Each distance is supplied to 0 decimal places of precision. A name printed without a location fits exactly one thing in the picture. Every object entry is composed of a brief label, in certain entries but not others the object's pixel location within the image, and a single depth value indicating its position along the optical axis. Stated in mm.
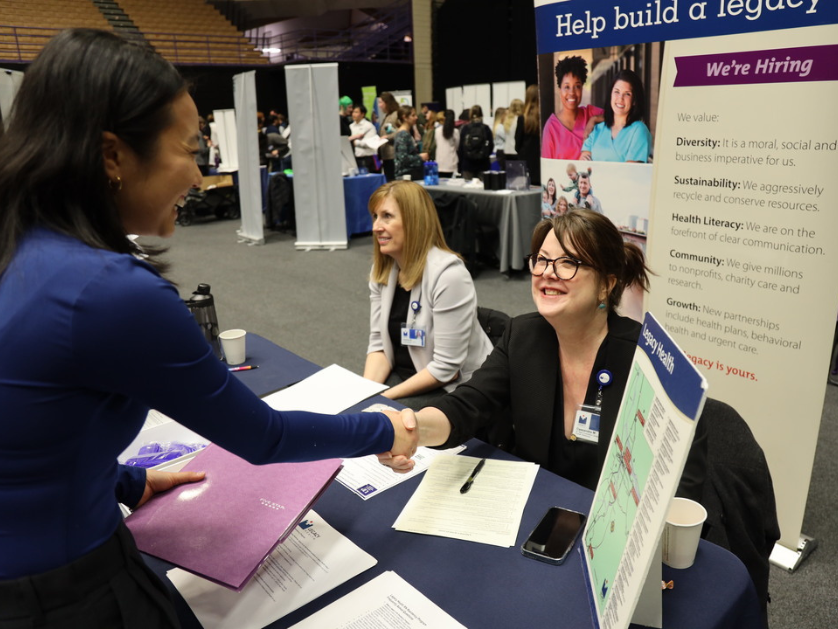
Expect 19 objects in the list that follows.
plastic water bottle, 2025
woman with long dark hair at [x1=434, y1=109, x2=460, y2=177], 8266
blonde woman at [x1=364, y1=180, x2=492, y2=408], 2264
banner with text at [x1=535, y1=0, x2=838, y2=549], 1861
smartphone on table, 1088
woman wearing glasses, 1499
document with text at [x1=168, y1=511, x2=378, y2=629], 1004
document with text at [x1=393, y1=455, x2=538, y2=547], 1173
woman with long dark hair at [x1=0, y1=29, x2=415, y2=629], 705
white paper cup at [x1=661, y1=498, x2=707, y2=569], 1018
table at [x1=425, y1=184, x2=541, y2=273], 5516
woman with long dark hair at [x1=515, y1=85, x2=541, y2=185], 6441
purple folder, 1041
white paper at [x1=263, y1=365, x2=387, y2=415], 1717
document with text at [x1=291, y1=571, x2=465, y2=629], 958
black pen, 1303
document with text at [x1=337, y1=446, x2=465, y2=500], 1335
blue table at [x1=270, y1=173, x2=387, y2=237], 7324
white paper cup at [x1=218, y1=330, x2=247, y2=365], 2018
